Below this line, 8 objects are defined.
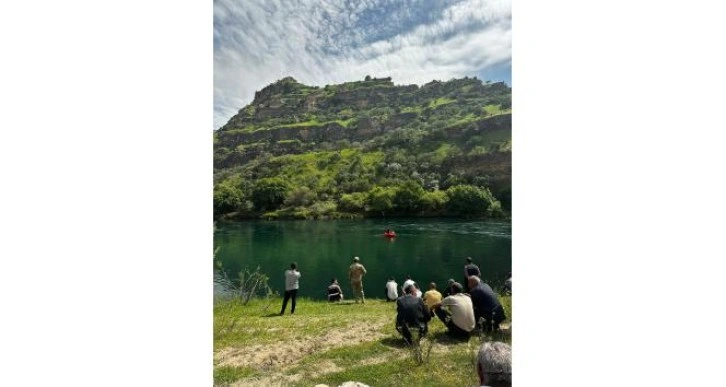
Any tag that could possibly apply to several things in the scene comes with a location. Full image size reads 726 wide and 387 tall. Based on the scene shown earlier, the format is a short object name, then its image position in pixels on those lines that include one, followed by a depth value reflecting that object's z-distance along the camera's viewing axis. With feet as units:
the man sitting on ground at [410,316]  19.31
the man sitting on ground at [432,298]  21.81
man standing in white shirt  28.94
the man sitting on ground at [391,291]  36.88
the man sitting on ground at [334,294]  38.66
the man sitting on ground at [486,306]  20.22
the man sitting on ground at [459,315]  19.81
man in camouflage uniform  35.50
